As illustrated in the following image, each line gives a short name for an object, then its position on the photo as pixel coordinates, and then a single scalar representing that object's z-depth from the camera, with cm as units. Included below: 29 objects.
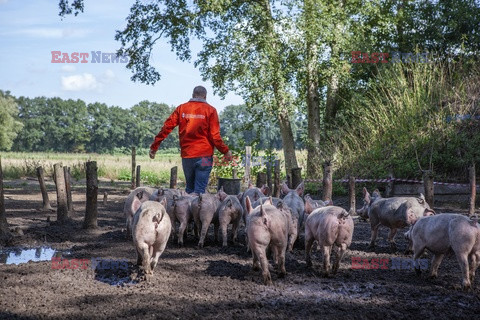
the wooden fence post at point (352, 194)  1196
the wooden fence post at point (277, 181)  1265
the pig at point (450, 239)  539
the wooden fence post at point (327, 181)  1032
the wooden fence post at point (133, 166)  1927
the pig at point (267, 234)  558
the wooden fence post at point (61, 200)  1018
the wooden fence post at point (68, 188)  1103
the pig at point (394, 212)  735
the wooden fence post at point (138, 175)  1655
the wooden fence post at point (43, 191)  1278
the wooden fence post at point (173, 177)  1287
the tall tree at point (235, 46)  1934
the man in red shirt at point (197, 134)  878
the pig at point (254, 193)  825
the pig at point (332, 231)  593
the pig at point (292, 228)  709
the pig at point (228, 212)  769
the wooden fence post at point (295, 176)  1208
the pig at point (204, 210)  771
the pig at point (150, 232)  562
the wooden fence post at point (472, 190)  1080
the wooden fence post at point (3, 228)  782
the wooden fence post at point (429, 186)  962
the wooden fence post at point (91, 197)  930
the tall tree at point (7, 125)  7269
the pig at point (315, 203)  746
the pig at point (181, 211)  777
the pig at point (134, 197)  758
